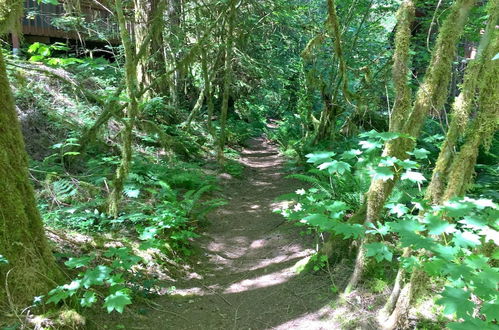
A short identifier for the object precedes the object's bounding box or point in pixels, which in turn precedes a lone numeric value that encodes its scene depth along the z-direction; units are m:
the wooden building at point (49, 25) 10.85
